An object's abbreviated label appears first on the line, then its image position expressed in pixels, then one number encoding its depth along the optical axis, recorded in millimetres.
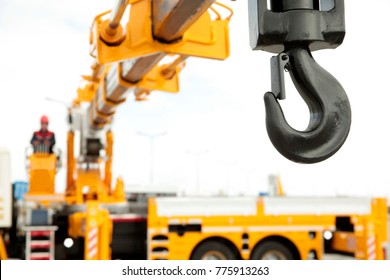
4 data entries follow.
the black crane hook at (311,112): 1795
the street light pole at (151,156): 26023
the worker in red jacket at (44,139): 8711
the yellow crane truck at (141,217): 7527
